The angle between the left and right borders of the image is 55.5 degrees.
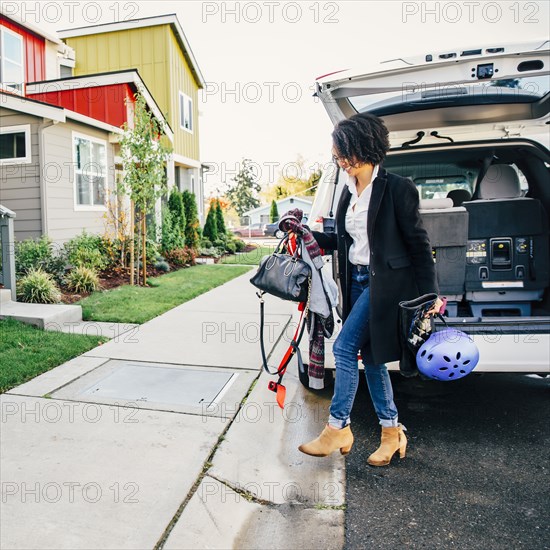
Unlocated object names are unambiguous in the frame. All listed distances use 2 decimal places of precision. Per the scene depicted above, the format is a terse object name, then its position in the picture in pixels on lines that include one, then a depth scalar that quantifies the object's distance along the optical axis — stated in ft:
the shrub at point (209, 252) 51.03
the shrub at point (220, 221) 63.43
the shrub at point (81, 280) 25.48
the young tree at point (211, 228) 60.59
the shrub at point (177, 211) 44.29
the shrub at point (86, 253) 28.48
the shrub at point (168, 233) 41.47
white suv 9.48
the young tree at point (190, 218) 47.67
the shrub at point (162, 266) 36.14
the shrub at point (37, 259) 26.22
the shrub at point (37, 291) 21.63
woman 8.70
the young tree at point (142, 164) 30.37
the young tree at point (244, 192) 219.82
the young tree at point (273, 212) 120.98
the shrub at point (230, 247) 59.77
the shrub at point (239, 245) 64.26
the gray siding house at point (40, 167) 30.30
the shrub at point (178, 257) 41.11
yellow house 55.11
